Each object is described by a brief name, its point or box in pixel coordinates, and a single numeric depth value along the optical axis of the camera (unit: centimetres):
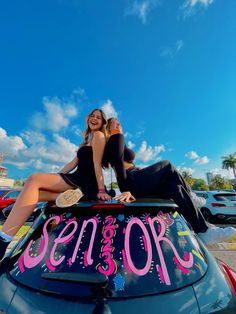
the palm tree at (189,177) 8216
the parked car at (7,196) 1270
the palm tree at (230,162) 7625
